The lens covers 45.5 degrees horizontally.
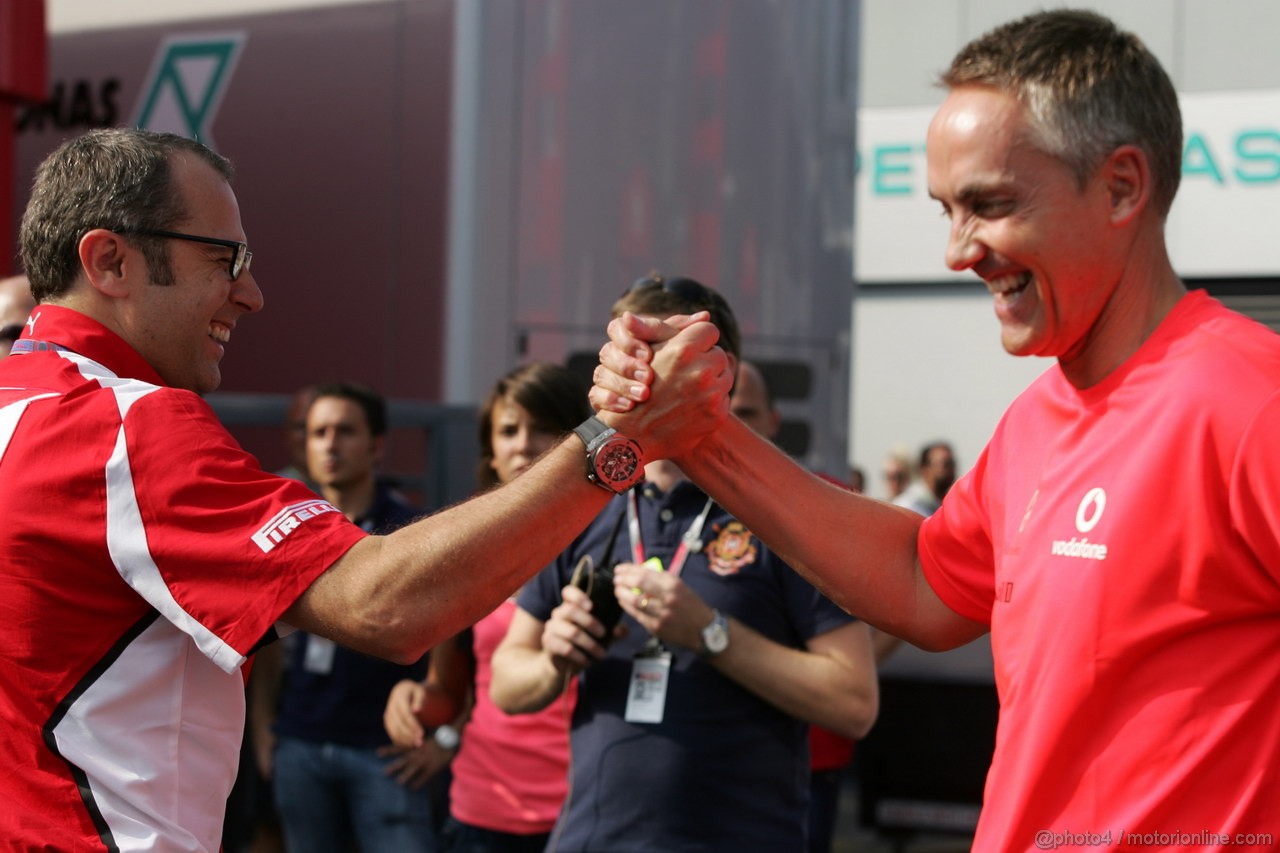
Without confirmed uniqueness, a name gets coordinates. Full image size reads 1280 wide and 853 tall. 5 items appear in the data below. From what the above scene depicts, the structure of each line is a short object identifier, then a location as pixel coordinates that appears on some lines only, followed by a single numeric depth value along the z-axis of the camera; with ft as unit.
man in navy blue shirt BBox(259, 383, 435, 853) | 14.35
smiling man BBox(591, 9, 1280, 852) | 5.28
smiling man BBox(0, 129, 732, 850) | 6.07
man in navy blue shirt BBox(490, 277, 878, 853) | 8.85
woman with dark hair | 12.32
